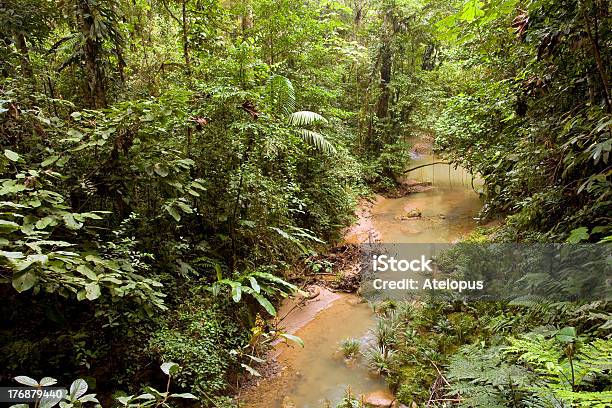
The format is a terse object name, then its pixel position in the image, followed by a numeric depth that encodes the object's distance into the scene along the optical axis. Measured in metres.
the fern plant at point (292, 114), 6.97
